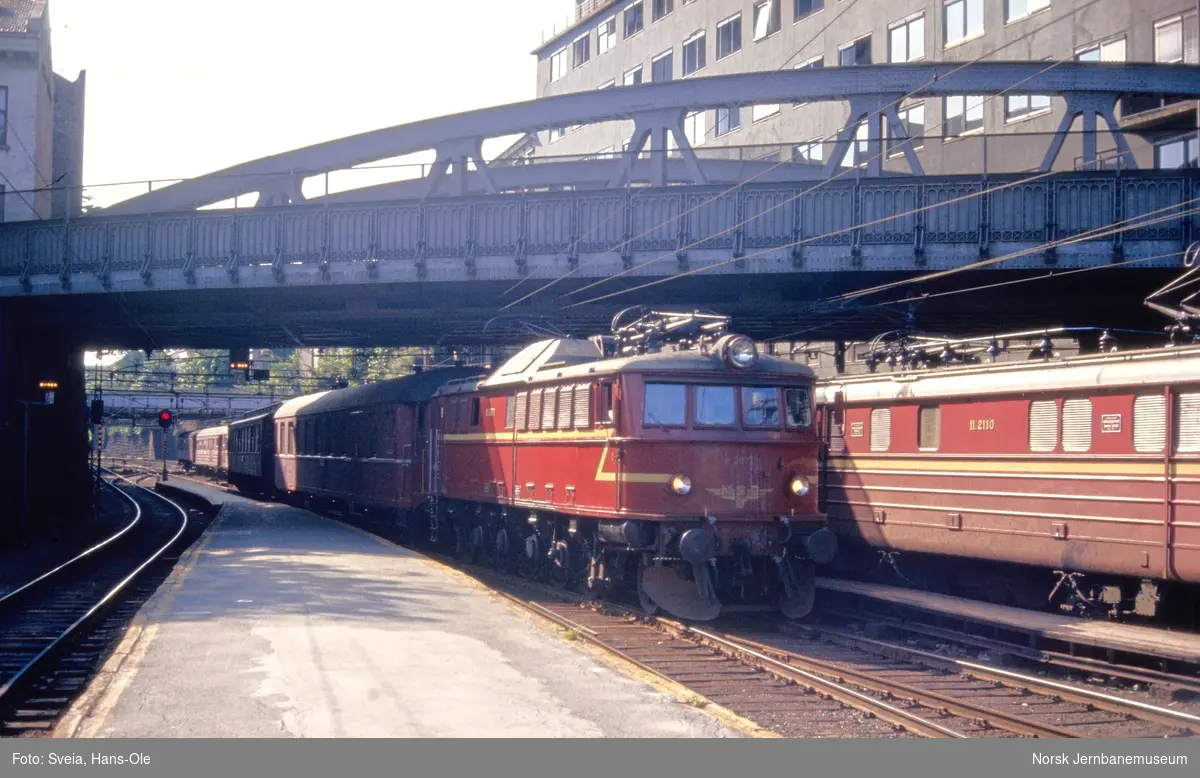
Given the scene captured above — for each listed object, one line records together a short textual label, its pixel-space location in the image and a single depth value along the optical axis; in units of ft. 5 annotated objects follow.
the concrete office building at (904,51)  98.12
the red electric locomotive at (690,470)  48.19
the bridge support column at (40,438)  97.71
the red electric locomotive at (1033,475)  42.52
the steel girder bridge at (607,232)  73.00
